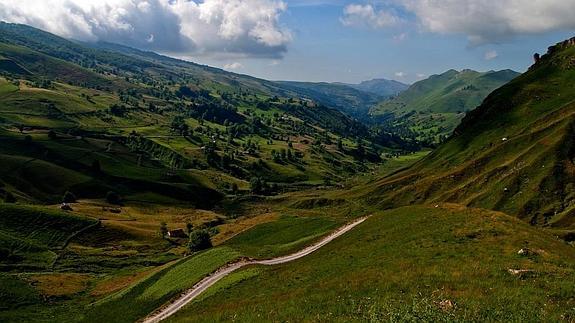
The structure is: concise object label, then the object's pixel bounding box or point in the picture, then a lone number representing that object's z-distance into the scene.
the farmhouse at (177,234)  162.75
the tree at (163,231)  162.77
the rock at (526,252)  38.25
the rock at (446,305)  24.48
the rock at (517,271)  31.96
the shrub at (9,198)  188.38
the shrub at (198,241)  124.94
